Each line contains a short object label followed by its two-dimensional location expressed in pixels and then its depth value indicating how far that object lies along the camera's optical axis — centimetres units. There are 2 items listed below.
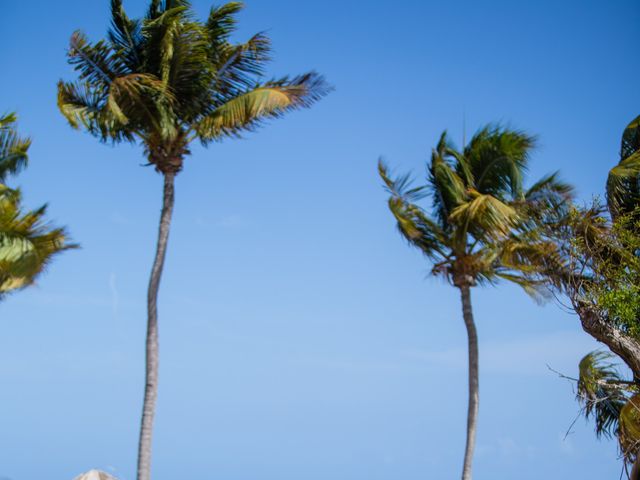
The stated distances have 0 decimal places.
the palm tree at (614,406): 1393
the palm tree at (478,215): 1936
